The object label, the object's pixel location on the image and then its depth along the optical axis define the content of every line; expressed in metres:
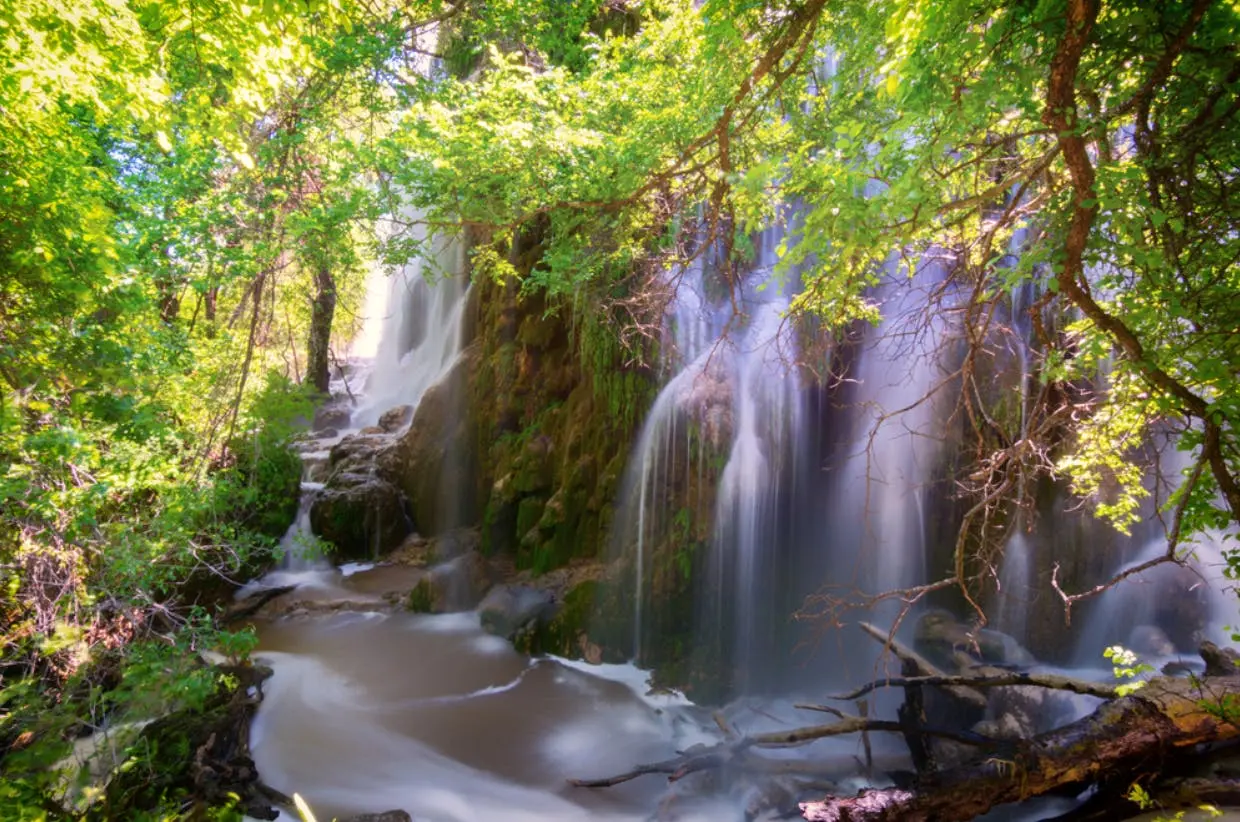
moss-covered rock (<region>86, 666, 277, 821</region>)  4.34
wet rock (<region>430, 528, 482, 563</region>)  11.05
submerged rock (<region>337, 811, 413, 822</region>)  4.75
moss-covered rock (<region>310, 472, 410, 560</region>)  11.38
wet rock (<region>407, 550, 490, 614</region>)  9.62
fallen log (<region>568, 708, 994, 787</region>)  4.48
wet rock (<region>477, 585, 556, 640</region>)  8.71
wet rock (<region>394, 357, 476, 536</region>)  11.82
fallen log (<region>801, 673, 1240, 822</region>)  3.71
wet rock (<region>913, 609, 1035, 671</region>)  6.39
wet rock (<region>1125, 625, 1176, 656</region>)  6.56
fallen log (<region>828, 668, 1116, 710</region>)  4.02
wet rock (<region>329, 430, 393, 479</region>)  12.47
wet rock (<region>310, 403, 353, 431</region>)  16.36
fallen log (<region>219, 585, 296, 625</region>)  8.99
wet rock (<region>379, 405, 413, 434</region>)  14.65
